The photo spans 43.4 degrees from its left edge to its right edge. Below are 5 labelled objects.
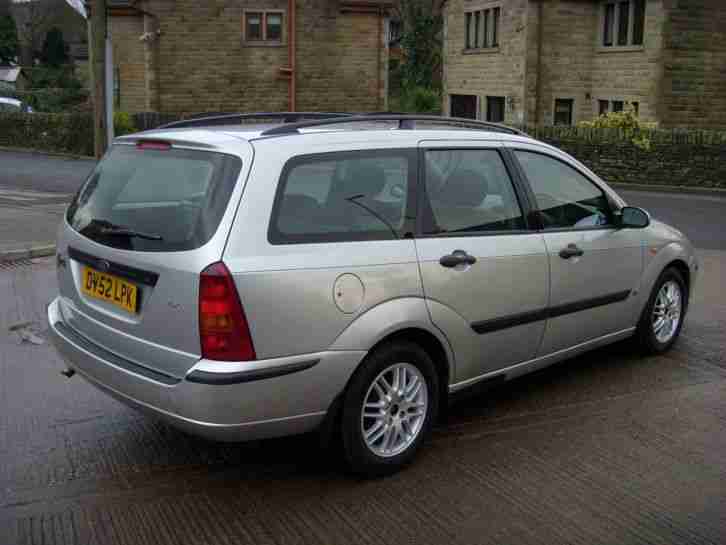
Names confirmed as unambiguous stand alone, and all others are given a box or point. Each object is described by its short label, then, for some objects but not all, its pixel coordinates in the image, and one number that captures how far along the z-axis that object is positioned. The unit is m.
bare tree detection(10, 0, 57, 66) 64.25
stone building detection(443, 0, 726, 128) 27.36
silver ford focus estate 4.14
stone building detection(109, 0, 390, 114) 32.62
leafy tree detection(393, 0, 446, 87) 47.72
